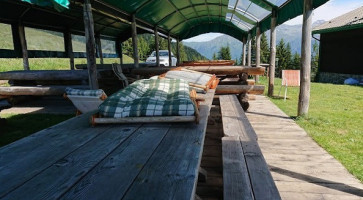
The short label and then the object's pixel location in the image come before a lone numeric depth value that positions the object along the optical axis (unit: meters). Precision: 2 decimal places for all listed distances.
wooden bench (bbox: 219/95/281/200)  1.59
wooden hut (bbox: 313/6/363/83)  17.21
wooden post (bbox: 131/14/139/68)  9.72
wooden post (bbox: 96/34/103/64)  15.58
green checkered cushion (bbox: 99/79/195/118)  2.48
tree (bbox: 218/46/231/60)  66.94
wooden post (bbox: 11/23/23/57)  10.45
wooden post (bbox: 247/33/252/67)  16.58
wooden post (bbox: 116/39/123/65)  18.61
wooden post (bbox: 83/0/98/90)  6.30
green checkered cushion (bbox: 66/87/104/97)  4.35
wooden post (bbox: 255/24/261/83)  12.53
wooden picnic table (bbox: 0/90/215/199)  1.21
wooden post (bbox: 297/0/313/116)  5.95
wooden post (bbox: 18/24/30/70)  10.52
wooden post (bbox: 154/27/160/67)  13.78
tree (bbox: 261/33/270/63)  61.48
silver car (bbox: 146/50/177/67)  21.42
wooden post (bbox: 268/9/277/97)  9.47
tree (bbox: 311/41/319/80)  58.25
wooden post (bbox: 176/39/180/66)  19.76
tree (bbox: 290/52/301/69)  59.17
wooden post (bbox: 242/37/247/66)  19.17
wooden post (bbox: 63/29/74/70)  13.47
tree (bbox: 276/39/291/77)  59.41
